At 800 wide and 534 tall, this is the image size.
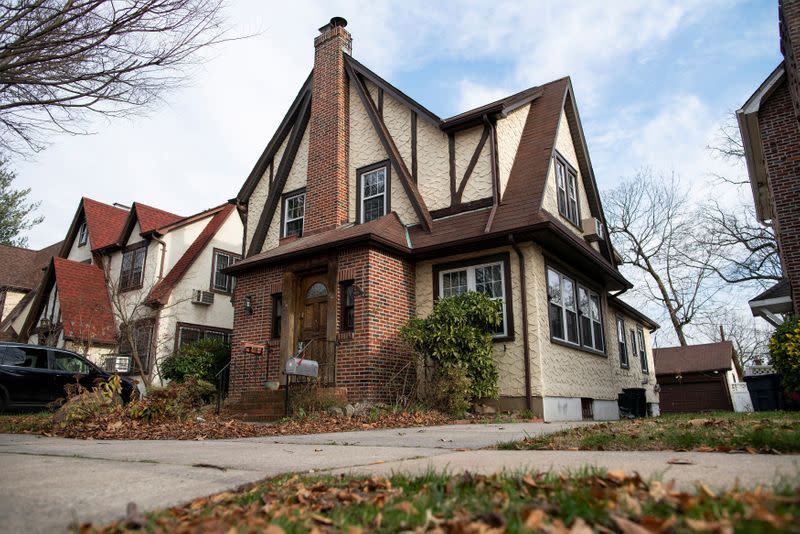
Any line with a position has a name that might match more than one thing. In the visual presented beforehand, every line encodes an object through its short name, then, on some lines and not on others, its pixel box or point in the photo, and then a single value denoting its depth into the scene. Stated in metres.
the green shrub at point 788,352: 9.66
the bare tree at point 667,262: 30.41
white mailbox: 9.63
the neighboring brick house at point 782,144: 11.73
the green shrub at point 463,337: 10.13
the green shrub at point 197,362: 14.62
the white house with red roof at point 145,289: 19.06
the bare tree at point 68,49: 6.09
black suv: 11.70
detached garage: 26.56
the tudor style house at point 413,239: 11.05
